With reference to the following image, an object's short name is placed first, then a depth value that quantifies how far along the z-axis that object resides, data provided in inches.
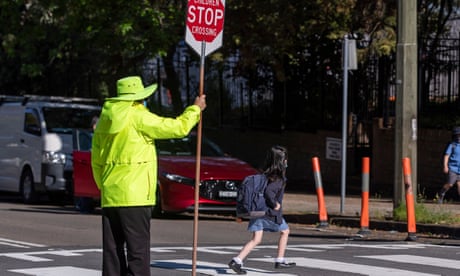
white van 920.9
